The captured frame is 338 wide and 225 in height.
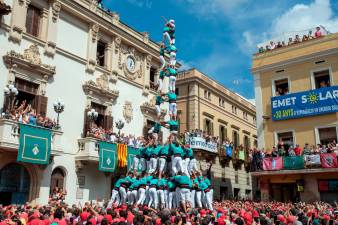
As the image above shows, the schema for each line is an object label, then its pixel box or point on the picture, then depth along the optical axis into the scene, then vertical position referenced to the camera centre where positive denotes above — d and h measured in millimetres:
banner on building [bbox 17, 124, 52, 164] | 17984 +2218
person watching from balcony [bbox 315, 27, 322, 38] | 27292 +11794
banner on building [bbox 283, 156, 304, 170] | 23045 +1720
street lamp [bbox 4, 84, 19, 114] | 18453 +4740
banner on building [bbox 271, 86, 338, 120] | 24406 +5990
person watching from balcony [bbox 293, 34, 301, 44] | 27538 +11370
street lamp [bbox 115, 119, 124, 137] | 24906 +4400
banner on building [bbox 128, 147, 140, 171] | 24522 +2432
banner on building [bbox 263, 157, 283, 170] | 23906 +1725
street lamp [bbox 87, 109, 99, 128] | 22894 +4632
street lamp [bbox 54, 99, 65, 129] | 20484 +4593
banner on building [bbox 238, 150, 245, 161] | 37681 +3570
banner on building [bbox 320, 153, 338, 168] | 21703 +1765
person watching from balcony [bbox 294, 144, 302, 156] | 23547 +2471
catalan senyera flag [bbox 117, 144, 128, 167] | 23906 +2266
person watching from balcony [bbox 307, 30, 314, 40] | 27250 +11606
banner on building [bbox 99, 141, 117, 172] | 22406 +2006
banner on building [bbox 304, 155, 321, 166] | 22359 +1819
